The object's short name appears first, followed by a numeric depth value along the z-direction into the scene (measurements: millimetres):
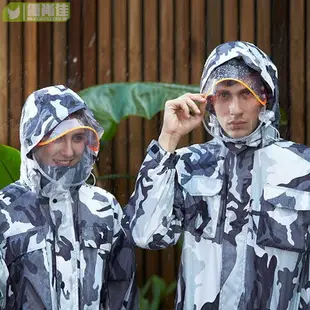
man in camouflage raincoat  6587
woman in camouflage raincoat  6678
